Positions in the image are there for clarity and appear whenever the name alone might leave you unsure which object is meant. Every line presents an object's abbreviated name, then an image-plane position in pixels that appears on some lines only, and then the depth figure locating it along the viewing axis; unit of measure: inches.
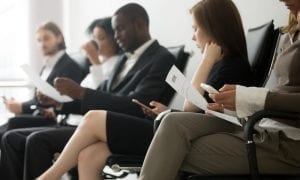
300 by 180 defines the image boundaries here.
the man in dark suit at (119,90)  129.3
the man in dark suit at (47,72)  152.5
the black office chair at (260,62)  112.6
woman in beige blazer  98.1
